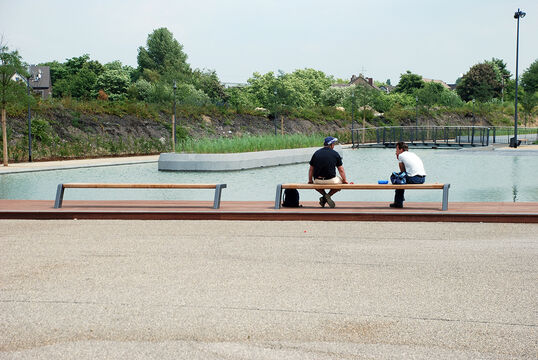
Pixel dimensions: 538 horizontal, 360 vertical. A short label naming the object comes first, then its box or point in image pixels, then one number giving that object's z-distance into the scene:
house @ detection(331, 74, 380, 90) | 135.62
